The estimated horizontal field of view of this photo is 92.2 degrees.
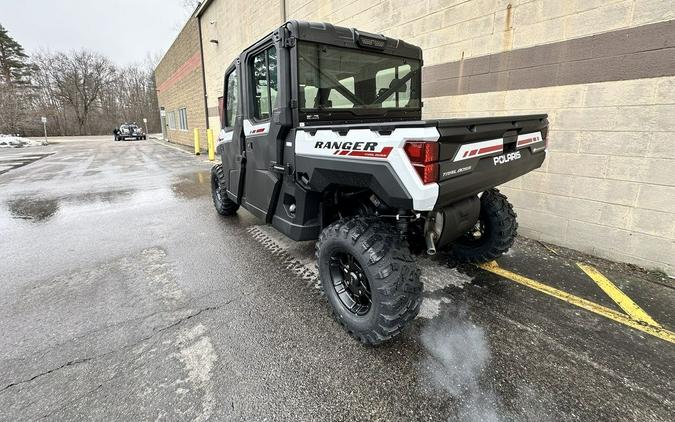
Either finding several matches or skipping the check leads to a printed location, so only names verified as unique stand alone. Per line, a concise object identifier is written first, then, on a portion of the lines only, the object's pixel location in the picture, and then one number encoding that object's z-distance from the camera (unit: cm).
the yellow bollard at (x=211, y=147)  1353
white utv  190
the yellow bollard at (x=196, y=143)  1633
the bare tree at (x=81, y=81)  4769
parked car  3403
